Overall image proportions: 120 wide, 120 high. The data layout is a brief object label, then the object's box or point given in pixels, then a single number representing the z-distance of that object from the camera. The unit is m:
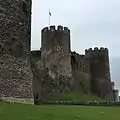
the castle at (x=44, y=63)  18.22
